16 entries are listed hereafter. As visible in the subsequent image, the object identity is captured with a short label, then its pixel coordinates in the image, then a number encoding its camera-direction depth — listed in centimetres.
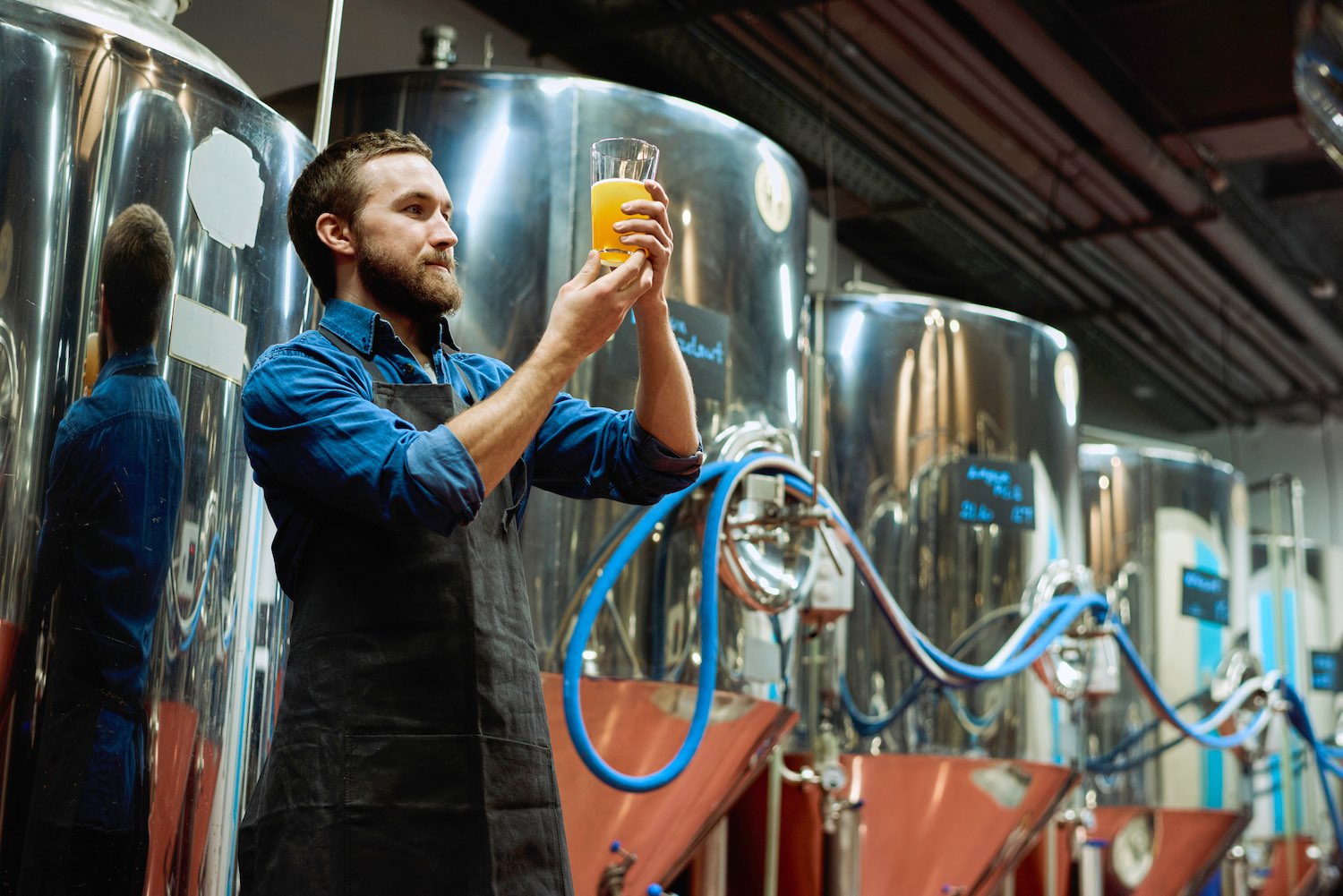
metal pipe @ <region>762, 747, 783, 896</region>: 445
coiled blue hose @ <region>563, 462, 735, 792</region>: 318
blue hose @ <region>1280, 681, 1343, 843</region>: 660
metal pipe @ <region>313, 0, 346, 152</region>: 317
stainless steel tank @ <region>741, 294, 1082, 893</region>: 471
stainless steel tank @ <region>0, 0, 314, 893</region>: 234
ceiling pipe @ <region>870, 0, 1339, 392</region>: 538
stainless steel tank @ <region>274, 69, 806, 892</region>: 337
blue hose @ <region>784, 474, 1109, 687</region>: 450
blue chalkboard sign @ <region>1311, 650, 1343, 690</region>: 878
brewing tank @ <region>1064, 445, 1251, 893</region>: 616
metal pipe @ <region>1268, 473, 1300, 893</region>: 753
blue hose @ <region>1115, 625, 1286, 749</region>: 543
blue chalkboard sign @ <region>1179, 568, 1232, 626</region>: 648
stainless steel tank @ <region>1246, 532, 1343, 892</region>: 769
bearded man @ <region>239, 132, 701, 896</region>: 184
